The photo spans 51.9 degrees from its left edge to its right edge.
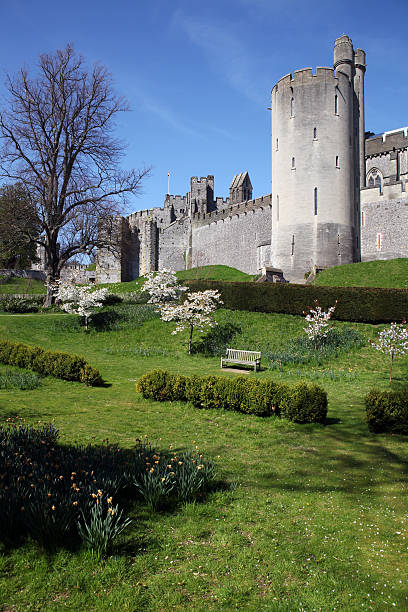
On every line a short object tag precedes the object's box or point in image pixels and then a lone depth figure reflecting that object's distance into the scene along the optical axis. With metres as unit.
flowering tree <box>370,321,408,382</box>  13.07
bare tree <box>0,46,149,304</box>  25.25
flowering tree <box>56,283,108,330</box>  22.53
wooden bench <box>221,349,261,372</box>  15.03
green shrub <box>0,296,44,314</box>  27.70
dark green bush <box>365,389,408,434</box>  8.12
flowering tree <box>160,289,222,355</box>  18.42
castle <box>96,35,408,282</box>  29.61
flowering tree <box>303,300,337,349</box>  16.77
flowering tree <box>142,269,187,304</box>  24.63
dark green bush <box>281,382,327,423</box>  8.82
